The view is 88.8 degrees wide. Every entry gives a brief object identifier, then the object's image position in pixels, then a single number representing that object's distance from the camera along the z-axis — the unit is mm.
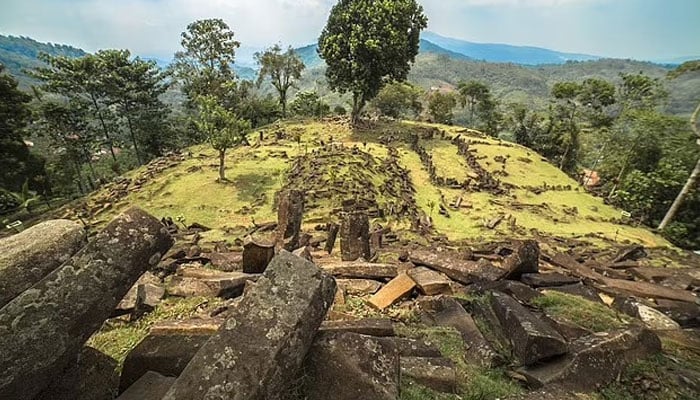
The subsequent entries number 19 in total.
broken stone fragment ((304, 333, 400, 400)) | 2639
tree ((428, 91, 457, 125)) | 50375
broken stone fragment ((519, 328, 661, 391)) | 3480
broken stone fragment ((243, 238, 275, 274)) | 6648
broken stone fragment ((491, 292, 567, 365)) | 3723
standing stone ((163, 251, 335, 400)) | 2090
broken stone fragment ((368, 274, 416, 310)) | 5742
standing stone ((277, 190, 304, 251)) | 8961
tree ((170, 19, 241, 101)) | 35938
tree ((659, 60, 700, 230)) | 20594
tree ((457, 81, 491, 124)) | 51178
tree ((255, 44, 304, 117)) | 40219
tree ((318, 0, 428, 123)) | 28672
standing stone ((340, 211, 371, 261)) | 9016
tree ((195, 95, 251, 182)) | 20359
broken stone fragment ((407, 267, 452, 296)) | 6277
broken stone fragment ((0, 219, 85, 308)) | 3129
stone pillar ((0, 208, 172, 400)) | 2338
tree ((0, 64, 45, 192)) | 22672
